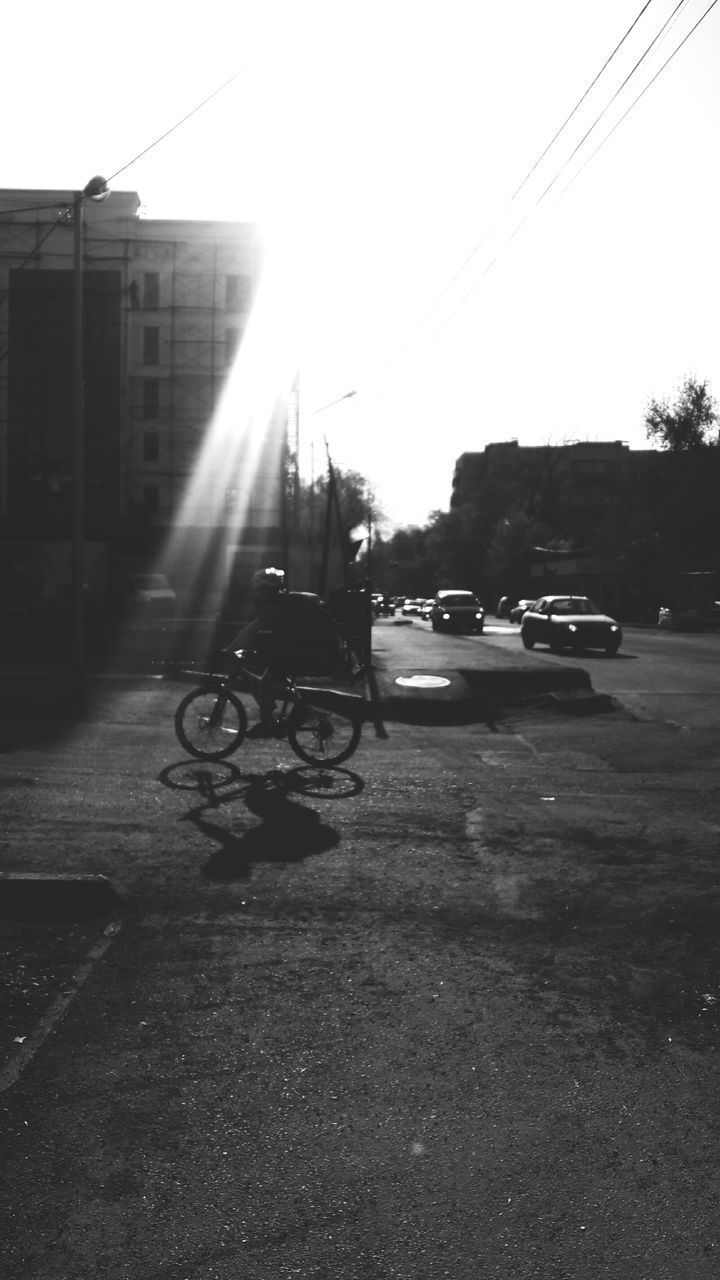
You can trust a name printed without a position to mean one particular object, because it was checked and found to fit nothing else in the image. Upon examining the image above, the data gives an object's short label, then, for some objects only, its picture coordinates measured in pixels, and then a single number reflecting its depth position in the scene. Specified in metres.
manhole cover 17.91
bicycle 10.55
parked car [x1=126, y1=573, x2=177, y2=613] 40.28
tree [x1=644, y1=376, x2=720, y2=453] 70.94
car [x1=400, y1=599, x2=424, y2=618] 100.44
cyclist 10.60
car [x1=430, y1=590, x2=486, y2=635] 50.19
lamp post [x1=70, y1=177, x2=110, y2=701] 18.05
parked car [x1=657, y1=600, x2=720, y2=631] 58.19
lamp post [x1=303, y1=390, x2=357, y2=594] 23.68
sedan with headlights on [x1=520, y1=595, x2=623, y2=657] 31.80
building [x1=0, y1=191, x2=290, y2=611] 57.78
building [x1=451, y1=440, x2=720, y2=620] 72.31
